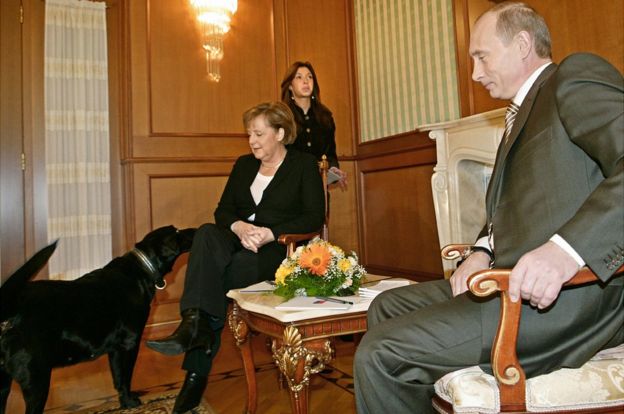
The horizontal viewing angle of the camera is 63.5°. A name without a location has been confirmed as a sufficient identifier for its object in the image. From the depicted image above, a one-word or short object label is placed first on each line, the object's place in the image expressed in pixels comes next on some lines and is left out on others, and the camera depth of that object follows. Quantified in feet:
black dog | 5.85
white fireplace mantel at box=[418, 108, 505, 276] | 10.87
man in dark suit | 3.37
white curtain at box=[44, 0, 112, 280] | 12.75
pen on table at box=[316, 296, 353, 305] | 5.99
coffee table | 5.64
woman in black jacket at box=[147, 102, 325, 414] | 7.29
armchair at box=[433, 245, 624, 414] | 3.52
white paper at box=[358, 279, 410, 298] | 6.53
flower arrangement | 6.49
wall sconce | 13.53
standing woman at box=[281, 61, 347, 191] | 11.78
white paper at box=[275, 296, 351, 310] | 5.80
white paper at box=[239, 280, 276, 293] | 7.18
